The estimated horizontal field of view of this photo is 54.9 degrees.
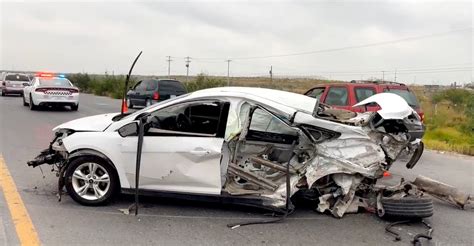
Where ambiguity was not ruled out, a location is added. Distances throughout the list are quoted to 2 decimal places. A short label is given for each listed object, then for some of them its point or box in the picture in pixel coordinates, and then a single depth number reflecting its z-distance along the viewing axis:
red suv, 10.62
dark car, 20.61
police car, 18.88
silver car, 31.27
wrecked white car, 5.30
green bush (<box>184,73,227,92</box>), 31.20
